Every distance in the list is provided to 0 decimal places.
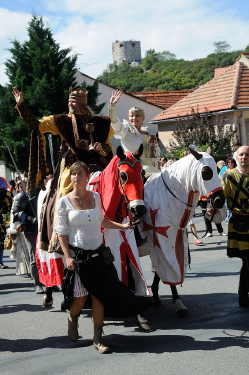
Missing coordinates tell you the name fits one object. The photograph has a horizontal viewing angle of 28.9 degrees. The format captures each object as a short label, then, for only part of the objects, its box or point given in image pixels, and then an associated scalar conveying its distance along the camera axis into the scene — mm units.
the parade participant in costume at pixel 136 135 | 6493
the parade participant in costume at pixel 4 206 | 10531
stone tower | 165250
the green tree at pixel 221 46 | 105812
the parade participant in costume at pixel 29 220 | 8367
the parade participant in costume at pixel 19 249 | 9914
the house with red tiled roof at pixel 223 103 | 21438
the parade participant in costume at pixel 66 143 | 6219
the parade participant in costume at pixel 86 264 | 4770
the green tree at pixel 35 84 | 21906
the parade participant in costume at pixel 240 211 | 6043
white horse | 5711
